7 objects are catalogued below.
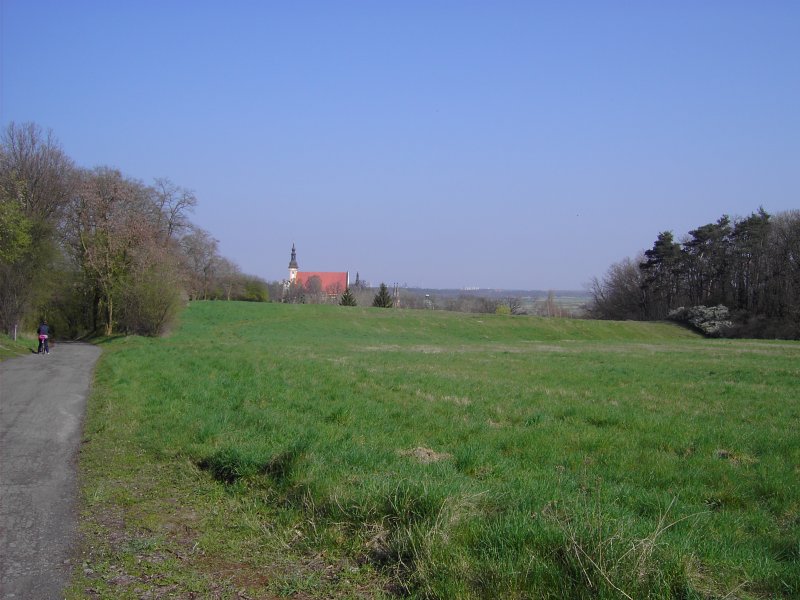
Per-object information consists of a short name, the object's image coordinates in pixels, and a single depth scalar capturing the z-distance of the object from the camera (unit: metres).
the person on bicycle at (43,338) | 26.02
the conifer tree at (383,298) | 89.50
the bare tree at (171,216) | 52.52
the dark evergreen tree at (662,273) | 78.69
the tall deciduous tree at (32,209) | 31.97
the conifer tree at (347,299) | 89.40
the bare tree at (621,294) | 86.56
